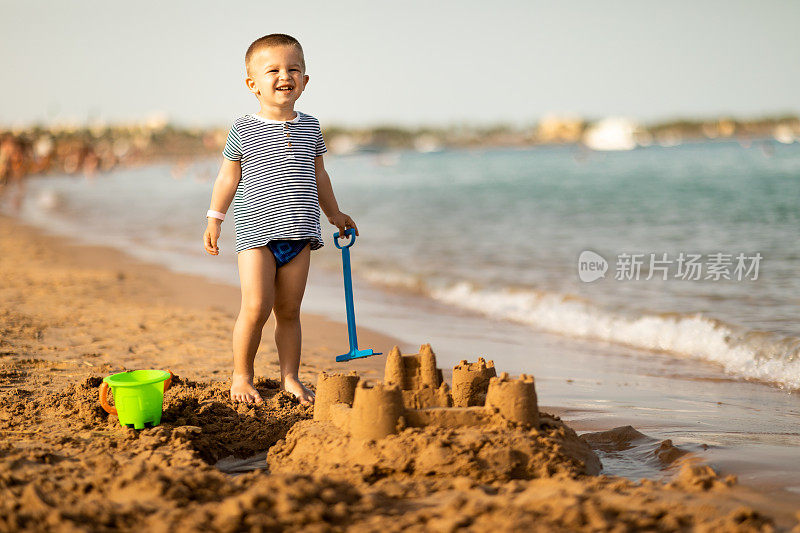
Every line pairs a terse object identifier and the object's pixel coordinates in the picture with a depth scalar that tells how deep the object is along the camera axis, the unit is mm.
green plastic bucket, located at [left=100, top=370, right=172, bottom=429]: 3217
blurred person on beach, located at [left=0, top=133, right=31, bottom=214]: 23844
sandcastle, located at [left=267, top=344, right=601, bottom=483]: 2682
